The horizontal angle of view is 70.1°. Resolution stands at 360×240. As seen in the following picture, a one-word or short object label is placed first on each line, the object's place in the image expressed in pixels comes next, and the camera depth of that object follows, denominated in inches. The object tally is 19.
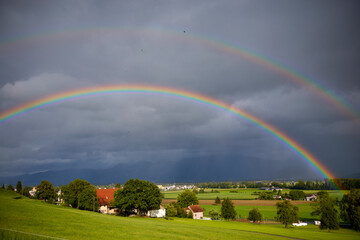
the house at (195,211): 4376.7
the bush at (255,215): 3698.3
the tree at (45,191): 3855.8
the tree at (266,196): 7032.5
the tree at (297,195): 6969.0
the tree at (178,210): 4044.0
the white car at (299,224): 3538.4
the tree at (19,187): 4662.9
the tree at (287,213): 3100.4
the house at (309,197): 7096.5
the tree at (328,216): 3100.4
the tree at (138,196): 3063.5
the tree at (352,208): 3176.7
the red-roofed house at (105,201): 3747.5
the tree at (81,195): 3225.9
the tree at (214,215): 4486.0
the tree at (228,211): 4072.3
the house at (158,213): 3727.9
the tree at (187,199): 5021.7
